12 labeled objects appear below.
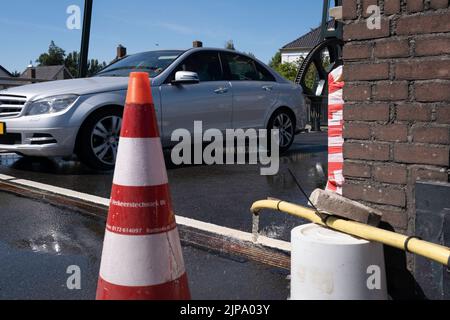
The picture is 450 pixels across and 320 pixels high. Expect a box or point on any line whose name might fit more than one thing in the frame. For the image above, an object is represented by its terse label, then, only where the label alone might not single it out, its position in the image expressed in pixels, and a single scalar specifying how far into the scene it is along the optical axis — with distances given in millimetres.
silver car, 6254
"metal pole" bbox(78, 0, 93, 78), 12484
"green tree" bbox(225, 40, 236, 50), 94912
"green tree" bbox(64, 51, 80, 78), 100238
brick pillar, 2471
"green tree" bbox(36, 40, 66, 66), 100375
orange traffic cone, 2254
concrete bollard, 2340
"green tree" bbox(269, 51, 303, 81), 60091
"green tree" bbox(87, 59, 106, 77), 105875
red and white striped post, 3792
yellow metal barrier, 2072
